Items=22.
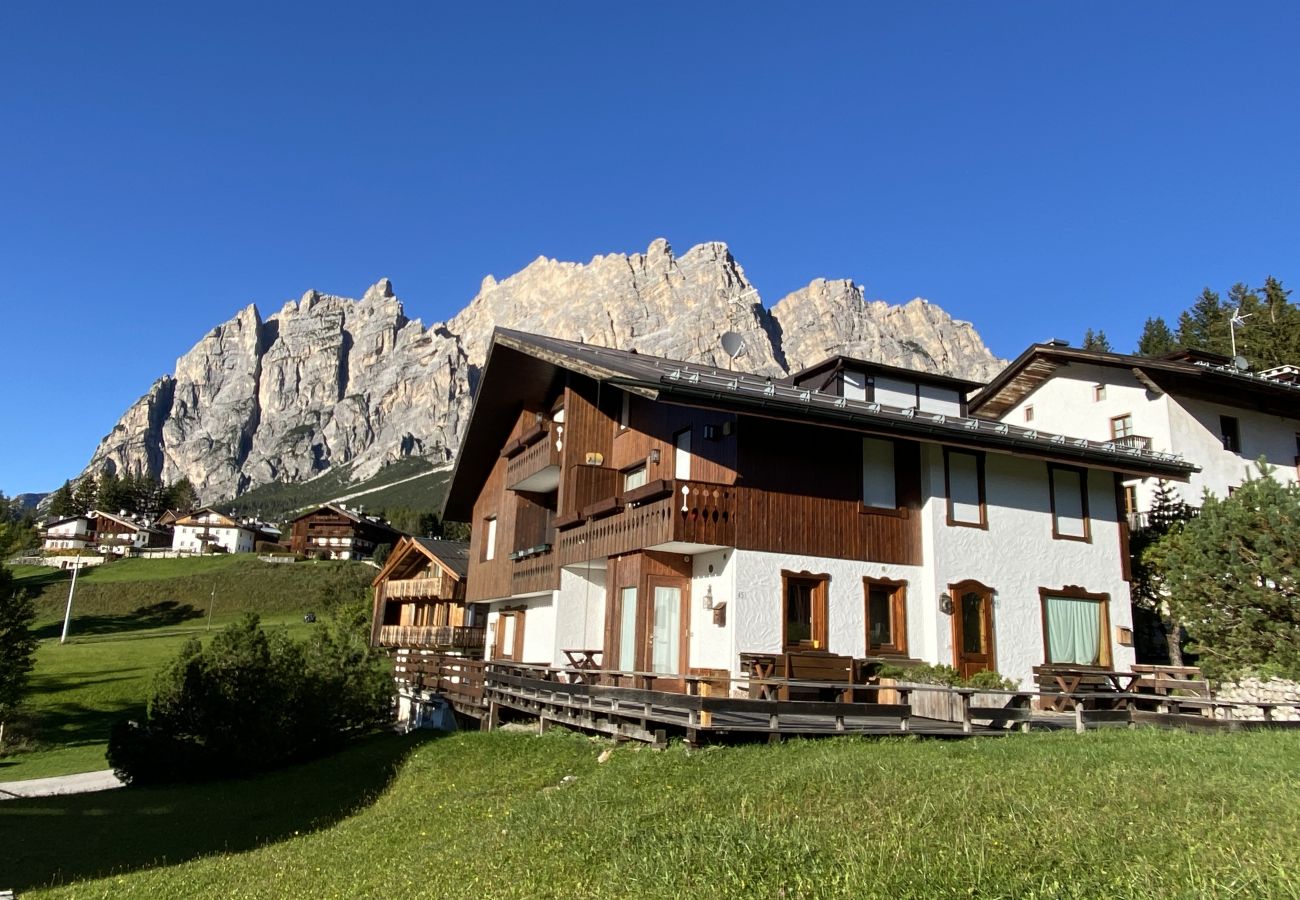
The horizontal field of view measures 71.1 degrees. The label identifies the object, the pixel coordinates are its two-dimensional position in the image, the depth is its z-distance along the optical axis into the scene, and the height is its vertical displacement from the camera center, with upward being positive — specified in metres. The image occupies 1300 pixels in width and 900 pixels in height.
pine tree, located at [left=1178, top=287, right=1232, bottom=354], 56.66 +23.15
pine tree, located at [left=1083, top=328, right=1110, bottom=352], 76.62 +26.63
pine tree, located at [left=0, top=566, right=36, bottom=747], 29.06 -0.76
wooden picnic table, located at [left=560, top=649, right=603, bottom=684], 19.55 -0.47
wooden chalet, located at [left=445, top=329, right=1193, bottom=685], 17.89 +2.62
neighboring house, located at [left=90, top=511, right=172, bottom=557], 111.69 +11.35
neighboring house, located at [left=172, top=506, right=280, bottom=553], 111.75 +11.60
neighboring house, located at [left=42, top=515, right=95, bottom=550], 110.56 +10.96
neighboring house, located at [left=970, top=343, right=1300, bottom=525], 28.31 +8.10
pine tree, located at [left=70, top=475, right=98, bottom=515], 128.00 +17.83
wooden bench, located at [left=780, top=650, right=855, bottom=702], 16.53 -0.36
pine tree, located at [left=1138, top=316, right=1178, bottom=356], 67.38 +24.20
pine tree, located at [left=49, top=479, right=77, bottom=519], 128.38 +16.63
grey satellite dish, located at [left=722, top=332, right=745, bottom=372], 25.95 +8.48
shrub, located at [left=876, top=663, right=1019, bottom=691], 16.80 -0.42
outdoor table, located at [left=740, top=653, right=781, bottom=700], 15.73 -0.33
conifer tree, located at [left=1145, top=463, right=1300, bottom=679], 15.62 +1.49
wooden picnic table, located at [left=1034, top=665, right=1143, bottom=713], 16.53 -0.41
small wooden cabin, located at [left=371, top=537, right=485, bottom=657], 34.75 +1.56
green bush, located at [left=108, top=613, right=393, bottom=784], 23.22 -2.16
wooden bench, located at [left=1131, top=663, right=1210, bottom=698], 16.58 -0.35
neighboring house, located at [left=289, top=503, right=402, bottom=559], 103.19 +11.17
